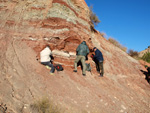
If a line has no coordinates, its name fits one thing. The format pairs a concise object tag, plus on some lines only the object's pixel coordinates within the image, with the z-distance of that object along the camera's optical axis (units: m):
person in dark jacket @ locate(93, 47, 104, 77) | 6.76
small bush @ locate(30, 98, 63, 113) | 3.36
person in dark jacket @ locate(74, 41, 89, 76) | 6.00
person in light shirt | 5.38
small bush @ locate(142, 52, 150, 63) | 15.78
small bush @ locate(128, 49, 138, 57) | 19.30
